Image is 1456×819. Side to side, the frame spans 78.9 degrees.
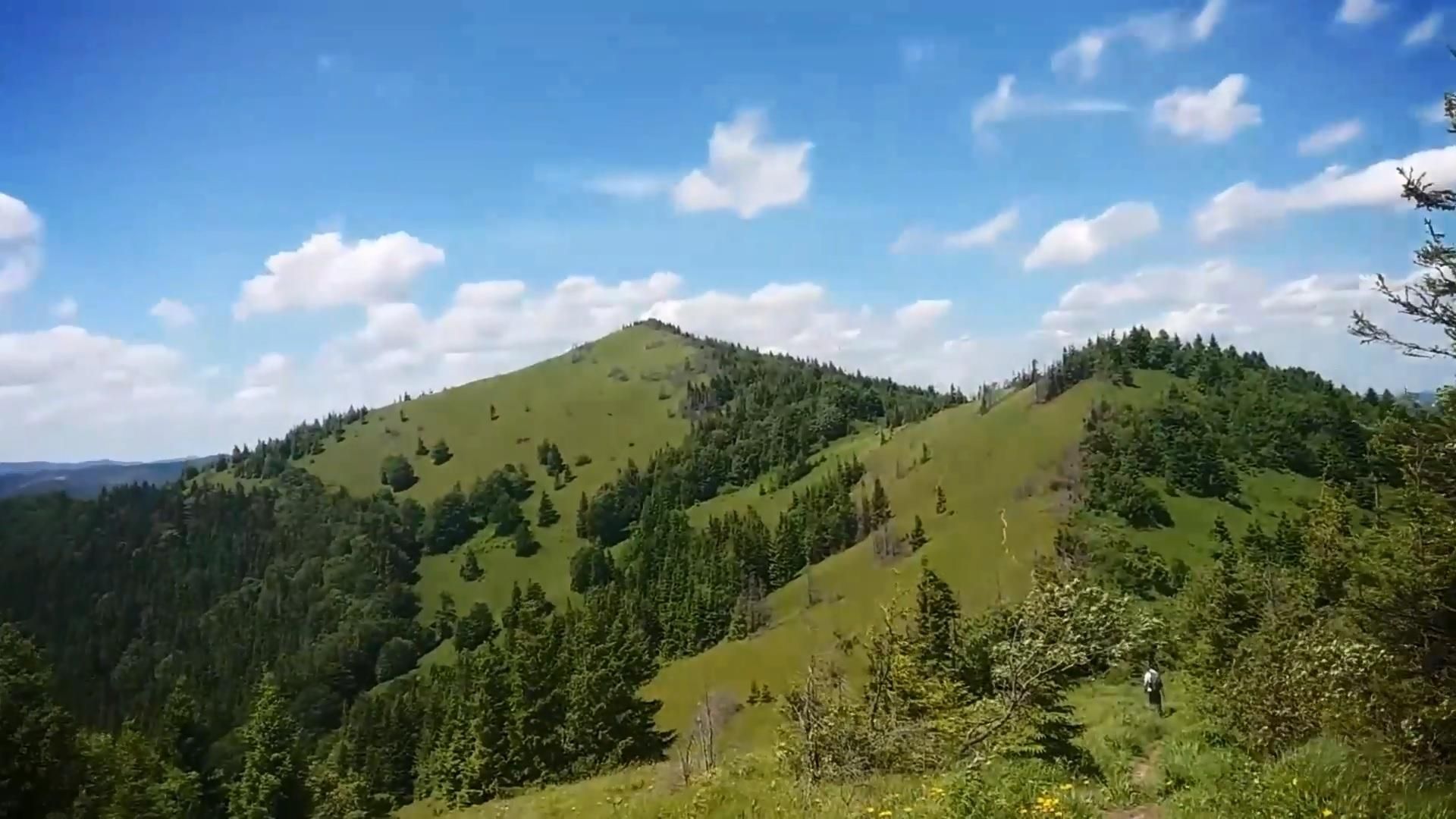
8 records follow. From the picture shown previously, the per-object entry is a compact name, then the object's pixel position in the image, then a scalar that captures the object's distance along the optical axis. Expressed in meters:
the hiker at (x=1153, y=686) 27.23
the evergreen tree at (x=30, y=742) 31.14
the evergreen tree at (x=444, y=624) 196.50
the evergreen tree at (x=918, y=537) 155.00
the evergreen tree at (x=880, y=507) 176.00
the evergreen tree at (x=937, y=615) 44.50
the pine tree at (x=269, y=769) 51.12
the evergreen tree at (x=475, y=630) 180.62
